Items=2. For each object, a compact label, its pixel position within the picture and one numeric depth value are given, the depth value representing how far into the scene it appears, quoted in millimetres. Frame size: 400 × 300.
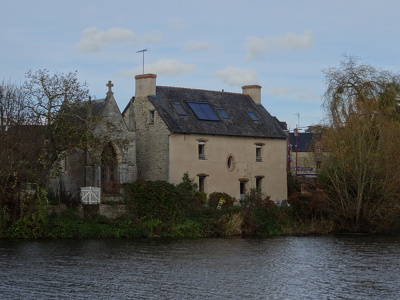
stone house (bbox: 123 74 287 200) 47938
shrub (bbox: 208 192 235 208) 46562
